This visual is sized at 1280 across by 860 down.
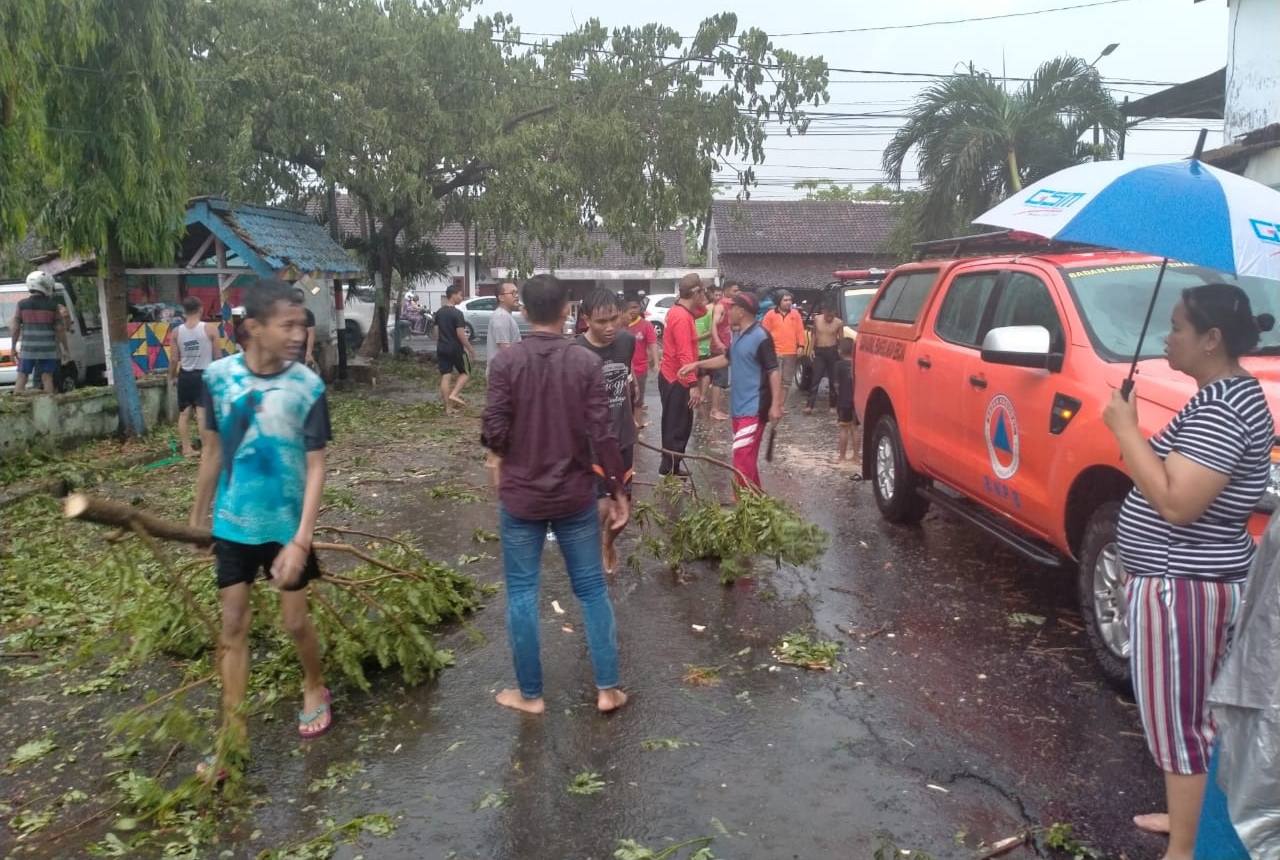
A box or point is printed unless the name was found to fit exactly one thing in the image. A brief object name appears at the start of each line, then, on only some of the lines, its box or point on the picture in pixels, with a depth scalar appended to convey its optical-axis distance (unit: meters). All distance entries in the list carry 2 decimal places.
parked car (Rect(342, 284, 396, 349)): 28.31
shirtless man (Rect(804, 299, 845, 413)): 14.77
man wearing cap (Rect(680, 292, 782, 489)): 7.53
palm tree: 19.89
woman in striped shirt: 2.92
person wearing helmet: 13.06
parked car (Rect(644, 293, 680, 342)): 35.06
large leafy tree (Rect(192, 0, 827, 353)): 18.34
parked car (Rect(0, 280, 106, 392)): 16.42
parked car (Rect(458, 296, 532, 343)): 35.34
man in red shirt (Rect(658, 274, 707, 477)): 8.80
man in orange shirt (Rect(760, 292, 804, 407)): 15.73
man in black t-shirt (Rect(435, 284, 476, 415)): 14.33
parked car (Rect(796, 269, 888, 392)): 16.64
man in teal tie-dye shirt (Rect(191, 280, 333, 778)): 3.88
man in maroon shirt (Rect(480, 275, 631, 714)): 4.27
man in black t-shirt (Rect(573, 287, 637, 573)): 5.73
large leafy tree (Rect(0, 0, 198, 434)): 8.55
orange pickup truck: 4.76
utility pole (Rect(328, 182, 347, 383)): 20.31
